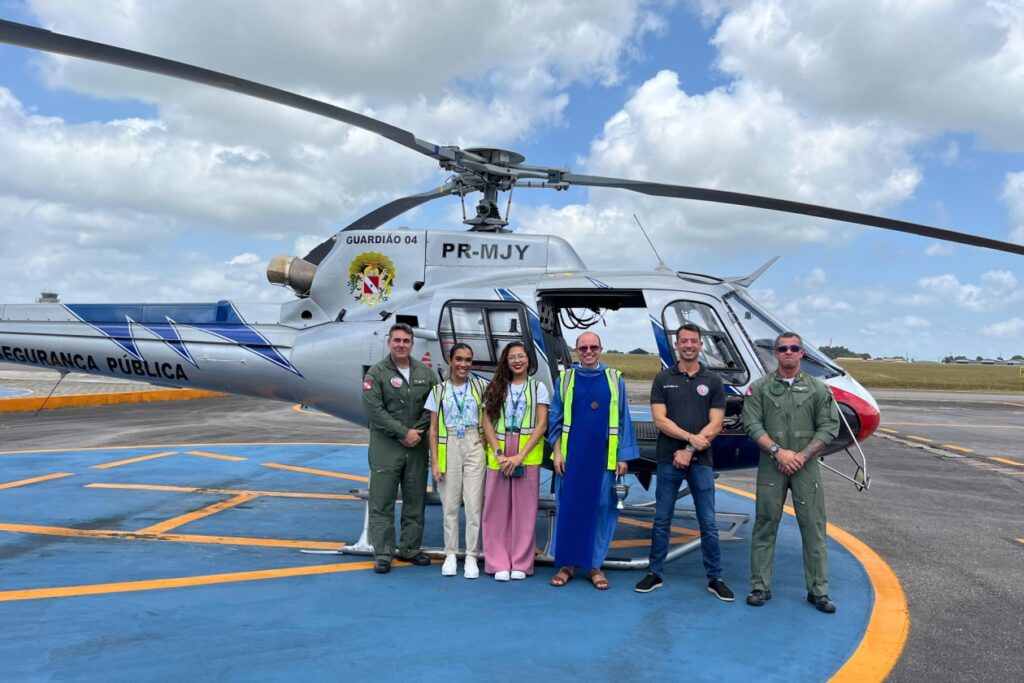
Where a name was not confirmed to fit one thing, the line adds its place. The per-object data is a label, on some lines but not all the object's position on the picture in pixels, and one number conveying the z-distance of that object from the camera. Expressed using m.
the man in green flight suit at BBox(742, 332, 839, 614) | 4.76
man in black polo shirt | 4.89
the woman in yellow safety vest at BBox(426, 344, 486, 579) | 5.25
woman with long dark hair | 5.12
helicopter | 5.72
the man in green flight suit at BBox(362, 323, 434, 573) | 5.35
